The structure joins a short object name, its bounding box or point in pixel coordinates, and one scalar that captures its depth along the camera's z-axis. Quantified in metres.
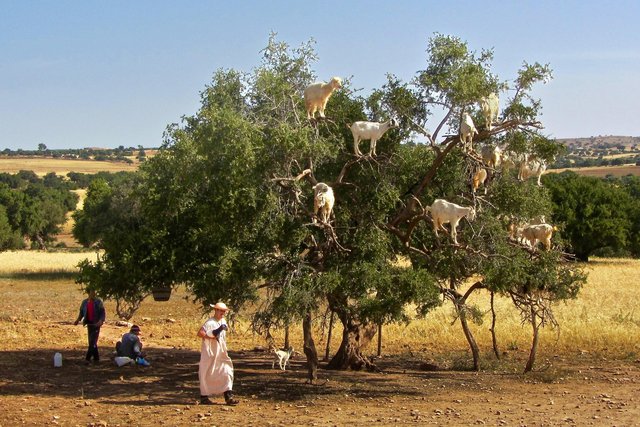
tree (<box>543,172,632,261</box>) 57.38
